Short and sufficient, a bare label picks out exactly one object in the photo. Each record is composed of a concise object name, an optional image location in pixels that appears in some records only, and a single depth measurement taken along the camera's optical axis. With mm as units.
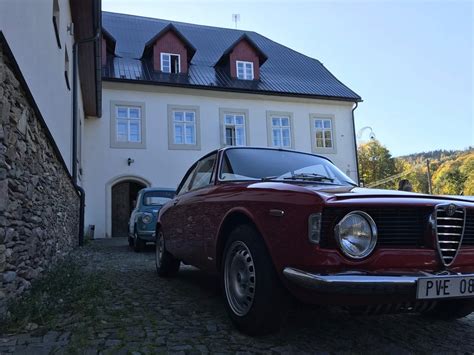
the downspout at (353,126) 22173
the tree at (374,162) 41062
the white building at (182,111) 18359
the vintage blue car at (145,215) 10188
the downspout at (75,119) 10906
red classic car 2625
